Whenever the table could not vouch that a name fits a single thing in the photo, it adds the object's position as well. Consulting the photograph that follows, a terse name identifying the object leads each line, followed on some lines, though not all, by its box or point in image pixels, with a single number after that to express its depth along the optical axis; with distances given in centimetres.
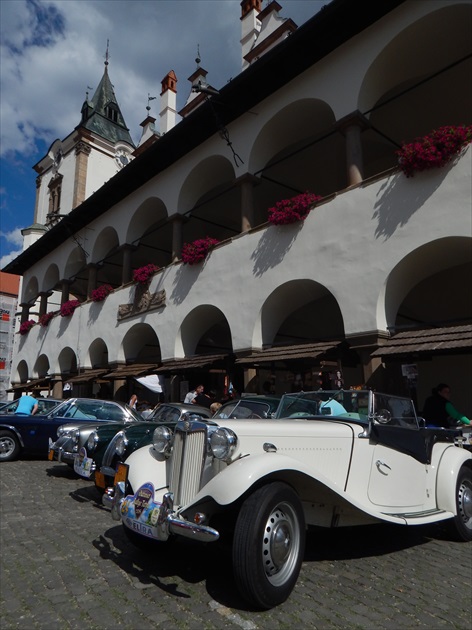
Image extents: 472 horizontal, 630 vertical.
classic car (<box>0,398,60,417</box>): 1073
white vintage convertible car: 314
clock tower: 3109
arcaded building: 936
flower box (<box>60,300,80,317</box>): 2106
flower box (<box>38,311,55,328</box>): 2305
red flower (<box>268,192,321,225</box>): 1101
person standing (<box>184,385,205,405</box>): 1223
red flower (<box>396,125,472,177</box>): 851
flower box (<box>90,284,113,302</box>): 1886
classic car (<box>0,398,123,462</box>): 984
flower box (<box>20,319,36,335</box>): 2528
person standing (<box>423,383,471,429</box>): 660
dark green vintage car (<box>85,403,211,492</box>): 538
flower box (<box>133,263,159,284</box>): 1628
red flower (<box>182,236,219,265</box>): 1391
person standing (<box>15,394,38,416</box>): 1050
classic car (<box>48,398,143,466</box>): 990
